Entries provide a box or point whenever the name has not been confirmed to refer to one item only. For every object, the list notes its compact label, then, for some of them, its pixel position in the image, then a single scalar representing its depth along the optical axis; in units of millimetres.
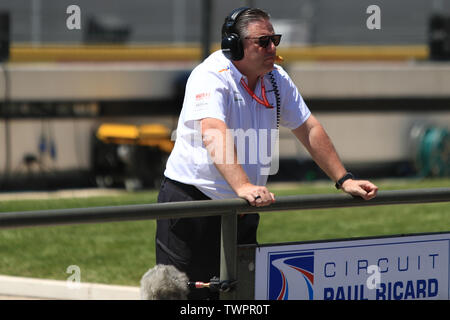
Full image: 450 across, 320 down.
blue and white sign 7414
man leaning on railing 7824
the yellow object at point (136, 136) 25437
